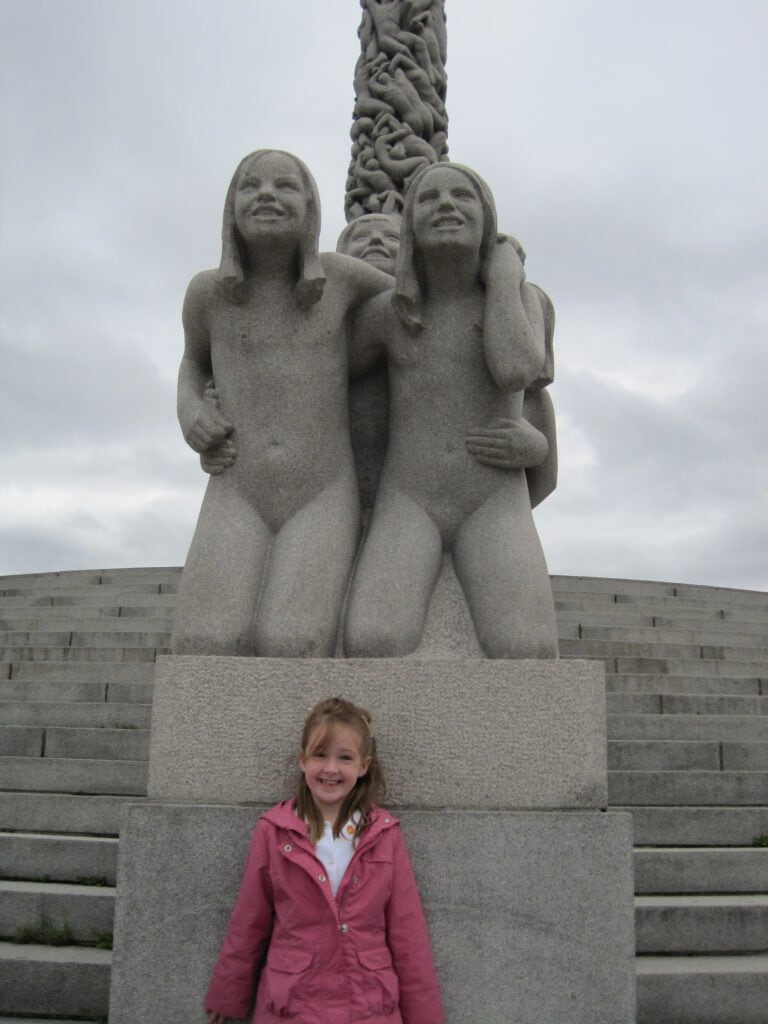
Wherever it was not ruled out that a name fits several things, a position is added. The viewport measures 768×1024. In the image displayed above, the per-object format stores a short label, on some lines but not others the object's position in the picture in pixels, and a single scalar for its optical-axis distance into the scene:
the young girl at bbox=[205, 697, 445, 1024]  2.35
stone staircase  3.54
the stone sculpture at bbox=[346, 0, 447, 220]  13.04
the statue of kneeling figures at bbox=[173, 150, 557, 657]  3.22
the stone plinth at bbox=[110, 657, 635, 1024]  2.78
